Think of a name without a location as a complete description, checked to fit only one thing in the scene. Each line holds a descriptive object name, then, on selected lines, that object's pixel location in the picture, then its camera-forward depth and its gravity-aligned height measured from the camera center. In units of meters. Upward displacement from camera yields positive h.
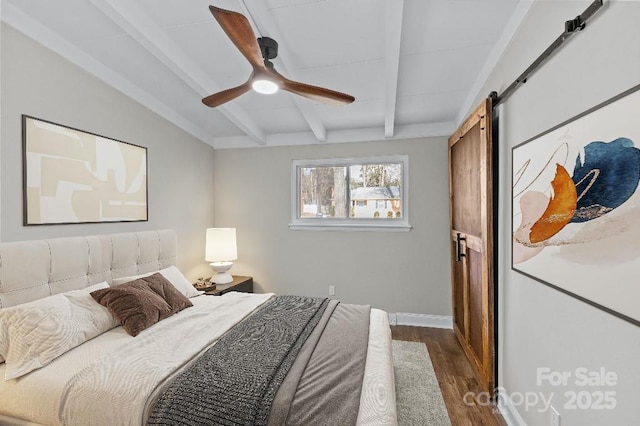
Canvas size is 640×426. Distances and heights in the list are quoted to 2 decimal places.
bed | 1.28 -0.81
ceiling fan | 1.44 +0.87
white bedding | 1.33 -0.85
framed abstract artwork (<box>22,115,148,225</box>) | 2.06 +0.31
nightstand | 3.27 -0.89
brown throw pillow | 2.02 -0.66
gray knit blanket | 1.25 -0.80
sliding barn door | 2.15 -0.24
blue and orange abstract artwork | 1.00 +0.02
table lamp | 3.63 -0.47
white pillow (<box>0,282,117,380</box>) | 1.58 -0.69
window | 3.83 +0.26
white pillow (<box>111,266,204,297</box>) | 2.76 -0.66
